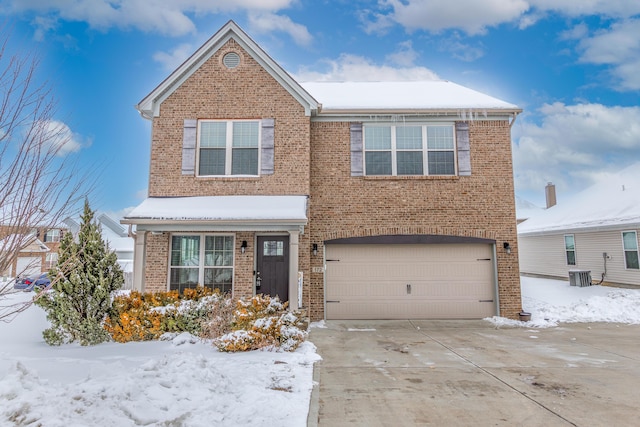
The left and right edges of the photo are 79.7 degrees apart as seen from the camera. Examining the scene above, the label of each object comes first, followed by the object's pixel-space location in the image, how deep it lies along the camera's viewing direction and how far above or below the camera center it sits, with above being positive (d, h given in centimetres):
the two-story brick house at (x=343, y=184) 1108 +227
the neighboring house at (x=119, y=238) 3416 +217
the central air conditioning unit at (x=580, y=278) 1641 -80
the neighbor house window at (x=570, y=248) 1958 +58
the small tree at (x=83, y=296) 751 -69
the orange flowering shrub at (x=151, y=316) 796 -117
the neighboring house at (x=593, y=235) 1653 +123
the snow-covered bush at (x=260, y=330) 712 -134
